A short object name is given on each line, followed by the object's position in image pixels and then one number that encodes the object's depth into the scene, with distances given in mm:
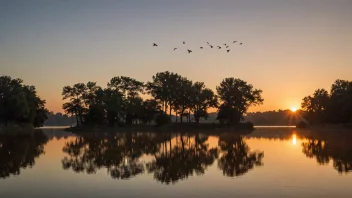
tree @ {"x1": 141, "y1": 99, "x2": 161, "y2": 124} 113000
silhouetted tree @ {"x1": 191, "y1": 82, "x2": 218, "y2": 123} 115125
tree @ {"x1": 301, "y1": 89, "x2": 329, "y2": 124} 119662
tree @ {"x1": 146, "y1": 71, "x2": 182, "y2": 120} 112125
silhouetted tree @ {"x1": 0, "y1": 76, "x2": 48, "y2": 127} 98062
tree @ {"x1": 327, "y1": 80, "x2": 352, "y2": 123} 101375
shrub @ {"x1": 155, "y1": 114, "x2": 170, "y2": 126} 102688
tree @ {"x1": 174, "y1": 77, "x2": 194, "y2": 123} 112875
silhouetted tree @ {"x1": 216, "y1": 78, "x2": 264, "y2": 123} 113688
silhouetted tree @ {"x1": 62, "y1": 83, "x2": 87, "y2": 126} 114438
